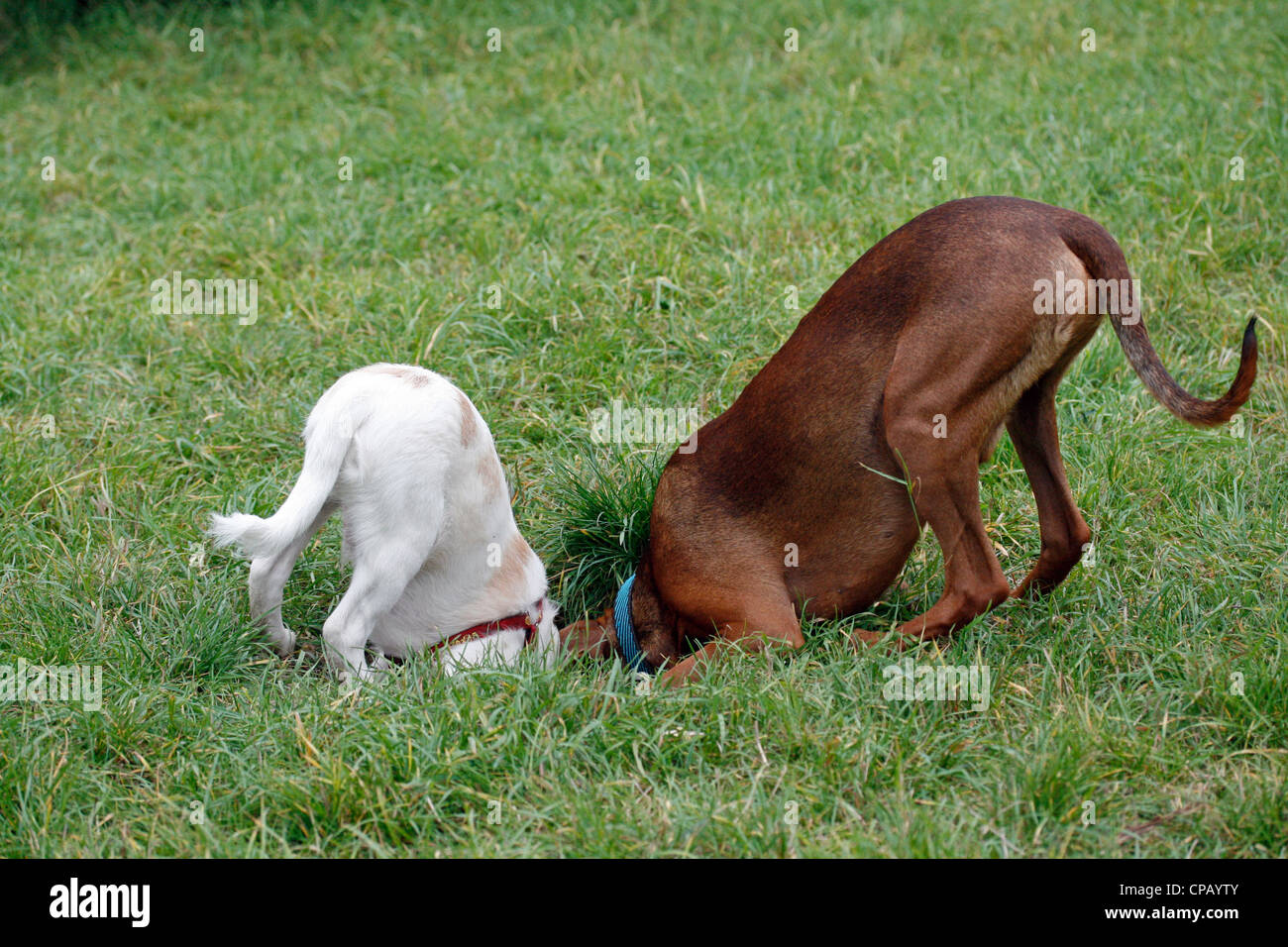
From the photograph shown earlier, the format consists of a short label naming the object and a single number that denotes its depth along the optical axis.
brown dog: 6.92
